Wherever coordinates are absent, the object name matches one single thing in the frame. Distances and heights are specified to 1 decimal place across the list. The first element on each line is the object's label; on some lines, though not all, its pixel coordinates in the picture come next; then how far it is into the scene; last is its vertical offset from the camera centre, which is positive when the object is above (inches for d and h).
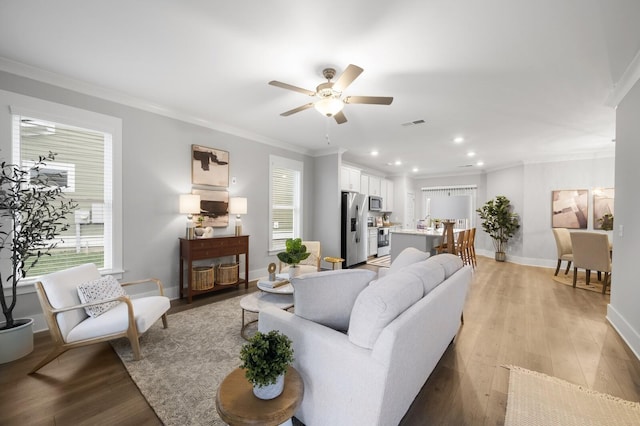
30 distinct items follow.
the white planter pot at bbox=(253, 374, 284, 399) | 47.9 -32.5
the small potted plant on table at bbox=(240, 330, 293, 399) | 46.4 -26.9
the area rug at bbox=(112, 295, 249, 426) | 67.9 -50.0
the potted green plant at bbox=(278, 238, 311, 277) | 114.3 -18.2
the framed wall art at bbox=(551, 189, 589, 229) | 232.4 +4.8
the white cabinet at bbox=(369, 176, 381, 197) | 295.9 +29.3
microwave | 293.4 +8.7
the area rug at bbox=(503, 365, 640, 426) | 65.5 -50.5
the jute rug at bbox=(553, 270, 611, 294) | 178.7 -49.6
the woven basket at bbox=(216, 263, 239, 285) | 160.2 -38.9
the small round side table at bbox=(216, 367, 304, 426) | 44.2 -34.1
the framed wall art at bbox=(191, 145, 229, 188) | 157.6 +26.8
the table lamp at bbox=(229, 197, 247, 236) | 169.8 +2.4
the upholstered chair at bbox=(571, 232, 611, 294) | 167.3 -25.5
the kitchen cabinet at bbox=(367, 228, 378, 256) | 288.7 -33.1
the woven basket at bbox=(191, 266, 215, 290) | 148.6 -38.2
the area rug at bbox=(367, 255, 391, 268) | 258.4 -50.7
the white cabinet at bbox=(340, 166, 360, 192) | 248.7 +31.2
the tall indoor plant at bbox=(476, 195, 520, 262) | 269.8 -9.8
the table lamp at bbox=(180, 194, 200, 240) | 146.0 +2.0
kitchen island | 207.6 -22.8
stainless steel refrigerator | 234.7 -15.7
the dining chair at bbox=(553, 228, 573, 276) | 210.7 -24.3
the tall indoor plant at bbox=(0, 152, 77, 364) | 89.3 -10.8
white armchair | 82.4 -36.0
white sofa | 48.2 -26.5
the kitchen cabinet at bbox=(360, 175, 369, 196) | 278.5 +28.5
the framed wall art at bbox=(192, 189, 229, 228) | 160.7 +0.7
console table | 144.0 -23.7
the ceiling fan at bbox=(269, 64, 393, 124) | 89.1 +41.0
